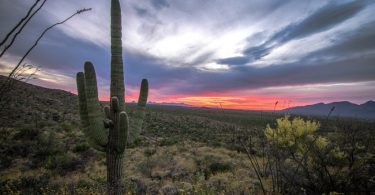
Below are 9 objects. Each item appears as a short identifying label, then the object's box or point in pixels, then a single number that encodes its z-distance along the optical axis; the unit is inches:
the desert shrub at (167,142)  732.6
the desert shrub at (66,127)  742.2
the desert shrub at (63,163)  412.6
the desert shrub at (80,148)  557.3
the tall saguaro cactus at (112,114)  203.3
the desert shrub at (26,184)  260.8
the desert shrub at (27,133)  578.2
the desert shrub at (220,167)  431.8
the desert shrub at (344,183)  157.2
